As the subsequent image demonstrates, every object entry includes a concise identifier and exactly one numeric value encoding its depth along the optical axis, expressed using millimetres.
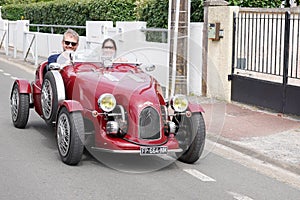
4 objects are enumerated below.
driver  12516
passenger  11311
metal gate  15338
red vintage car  9802
